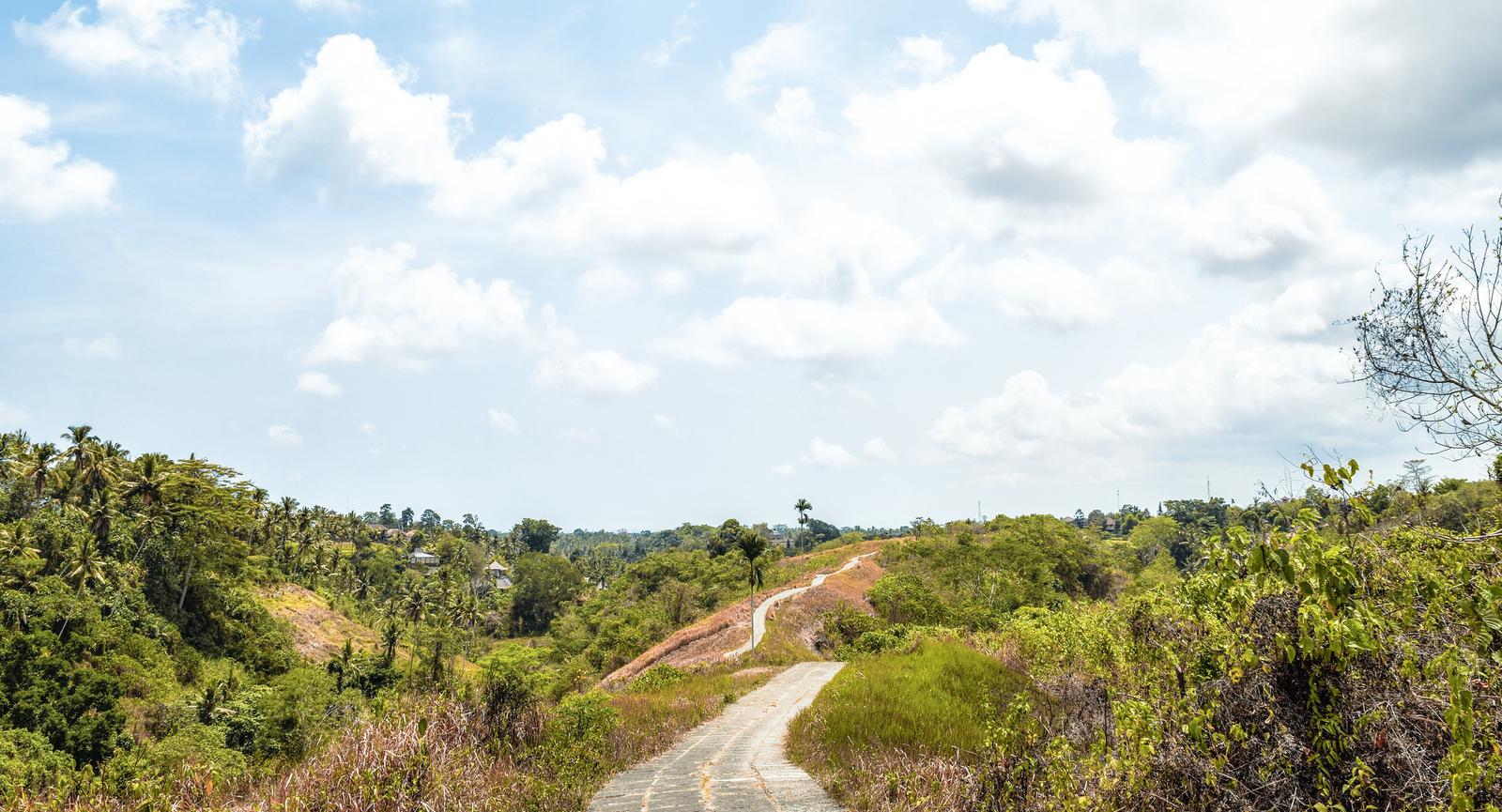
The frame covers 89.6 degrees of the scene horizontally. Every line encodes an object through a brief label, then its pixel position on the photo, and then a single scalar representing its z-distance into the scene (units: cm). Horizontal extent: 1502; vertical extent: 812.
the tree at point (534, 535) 18625
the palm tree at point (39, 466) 7056
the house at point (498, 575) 15238
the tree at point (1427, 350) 742
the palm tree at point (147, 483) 7206
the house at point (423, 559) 15862
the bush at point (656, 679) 2969
